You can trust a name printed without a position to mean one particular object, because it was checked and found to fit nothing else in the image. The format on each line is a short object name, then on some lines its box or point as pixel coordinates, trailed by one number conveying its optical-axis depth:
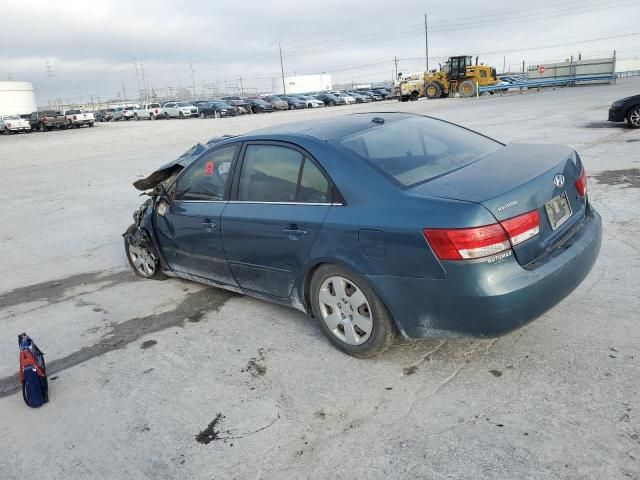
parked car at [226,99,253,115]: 45.59
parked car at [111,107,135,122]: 54.53
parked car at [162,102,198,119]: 48.03
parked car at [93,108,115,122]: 58.22
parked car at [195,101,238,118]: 44.66
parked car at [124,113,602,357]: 2.91
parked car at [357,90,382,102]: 57.75
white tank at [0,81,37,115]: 85.12
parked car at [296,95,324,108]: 51.81
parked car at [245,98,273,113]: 47.47
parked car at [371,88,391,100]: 58.50
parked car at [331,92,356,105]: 54.48
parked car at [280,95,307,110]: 51.25
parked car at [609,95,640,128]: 13.38
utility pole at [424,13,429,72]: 75.25
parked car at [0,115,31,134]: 38.72
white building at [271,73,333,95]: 109.50
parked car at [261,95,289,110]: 49.53
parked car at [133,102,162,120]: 50.94
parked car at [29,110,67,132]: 39.31
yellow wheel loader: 39.81
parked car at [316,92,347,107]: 53.53
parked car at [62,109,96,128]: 40.28
